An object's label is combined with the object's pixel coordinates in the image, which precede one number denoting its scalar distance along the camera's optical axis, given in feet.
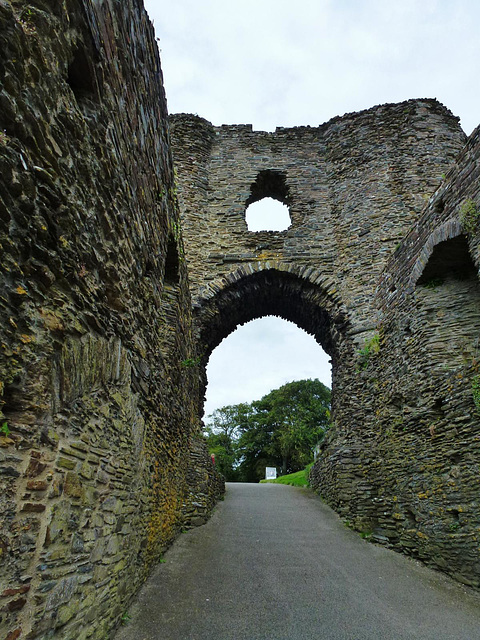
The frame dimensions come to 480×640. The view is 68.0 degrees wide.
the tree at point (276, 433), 94.79
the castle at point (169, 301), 6.21
